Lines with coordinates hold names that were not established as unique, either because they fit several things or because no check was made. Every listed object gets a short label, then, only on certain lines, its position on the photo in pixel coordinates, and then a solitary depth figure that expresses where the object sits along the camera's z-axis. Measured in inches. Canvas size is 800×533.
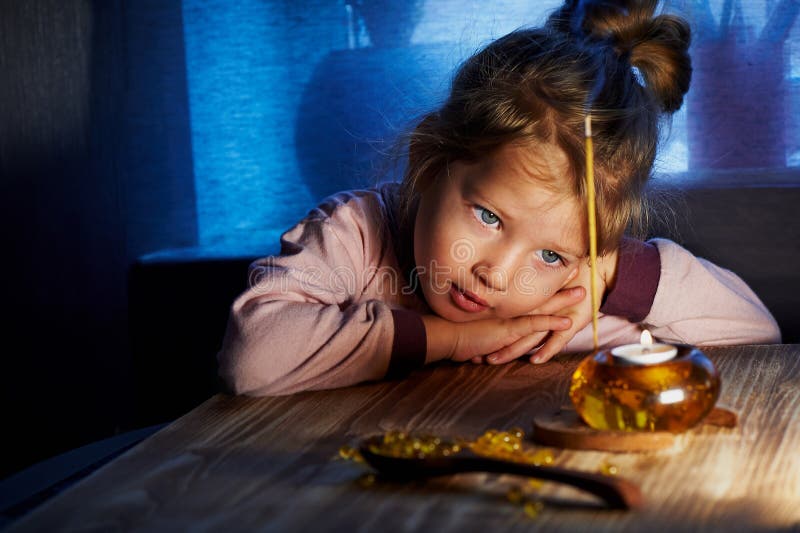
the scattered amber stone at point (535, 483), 27.5
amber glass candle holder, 29.9
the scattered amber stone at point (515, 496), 26.5
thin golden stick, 33.4
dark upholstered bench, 64.4
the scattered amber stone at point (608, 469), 28.7
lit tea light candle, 30.3
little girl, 44.2
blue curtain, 69.1
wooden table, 25.5
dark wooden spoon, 25.5
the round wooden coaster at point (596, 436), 30.5
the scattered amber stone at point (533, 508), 25.4
